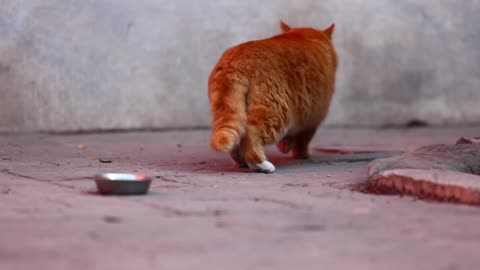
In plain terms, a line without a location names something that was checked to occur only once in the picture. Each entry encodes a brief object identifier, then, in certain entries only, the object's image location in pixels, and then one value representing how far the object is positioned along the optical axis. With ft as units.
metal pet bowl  20.18
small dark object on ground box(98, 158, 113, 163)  29.96
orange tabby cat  26.26
